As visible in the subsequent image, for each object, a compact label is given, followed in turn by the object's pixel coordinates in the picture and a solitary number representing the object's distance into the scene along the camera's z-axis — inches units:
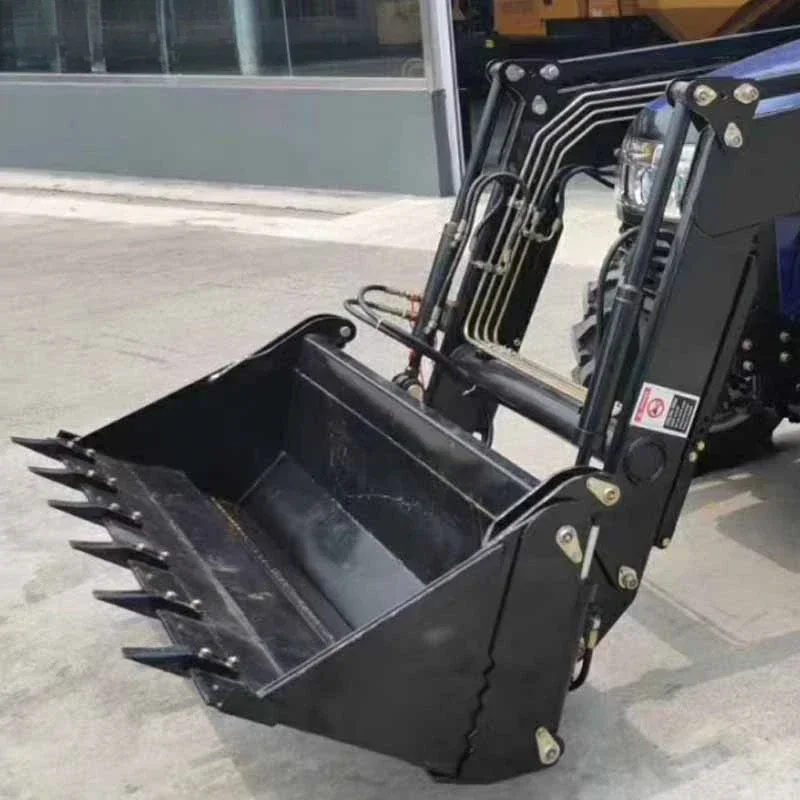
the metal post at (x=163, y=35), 490.9
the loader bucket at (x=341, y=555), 101.7
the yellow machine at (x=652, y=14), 417.1
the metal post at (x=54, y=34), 542.9
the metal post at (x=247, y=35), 458.3
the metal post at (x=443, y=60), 398.9
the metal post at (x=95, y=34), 522.6
